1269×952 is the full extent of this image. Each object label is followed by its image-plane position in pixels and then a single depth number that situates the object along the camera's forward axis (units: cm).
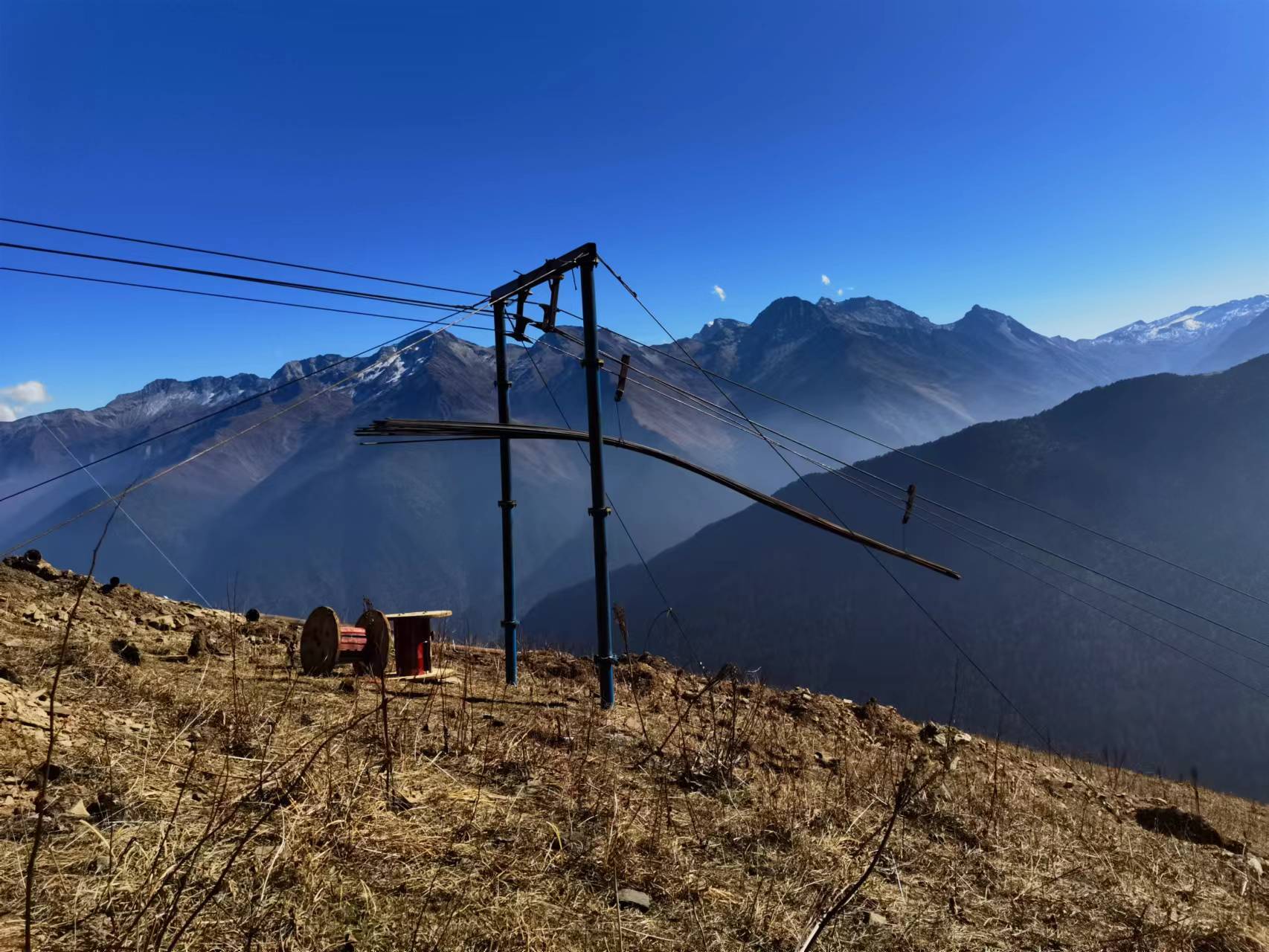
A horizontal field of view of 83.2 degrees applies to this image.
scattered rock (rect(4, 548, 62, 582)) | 1157
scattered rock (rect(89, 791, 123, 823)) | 361
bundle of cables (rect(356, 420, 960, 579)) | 850
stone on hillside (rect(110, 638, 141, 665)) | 772
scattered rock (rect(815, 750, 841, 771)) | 691
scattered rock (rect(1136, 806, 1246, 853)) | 831
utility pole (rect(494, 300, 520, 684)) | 1022
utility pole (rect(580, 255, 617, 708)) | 927
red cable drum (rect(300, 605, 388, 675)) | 920
